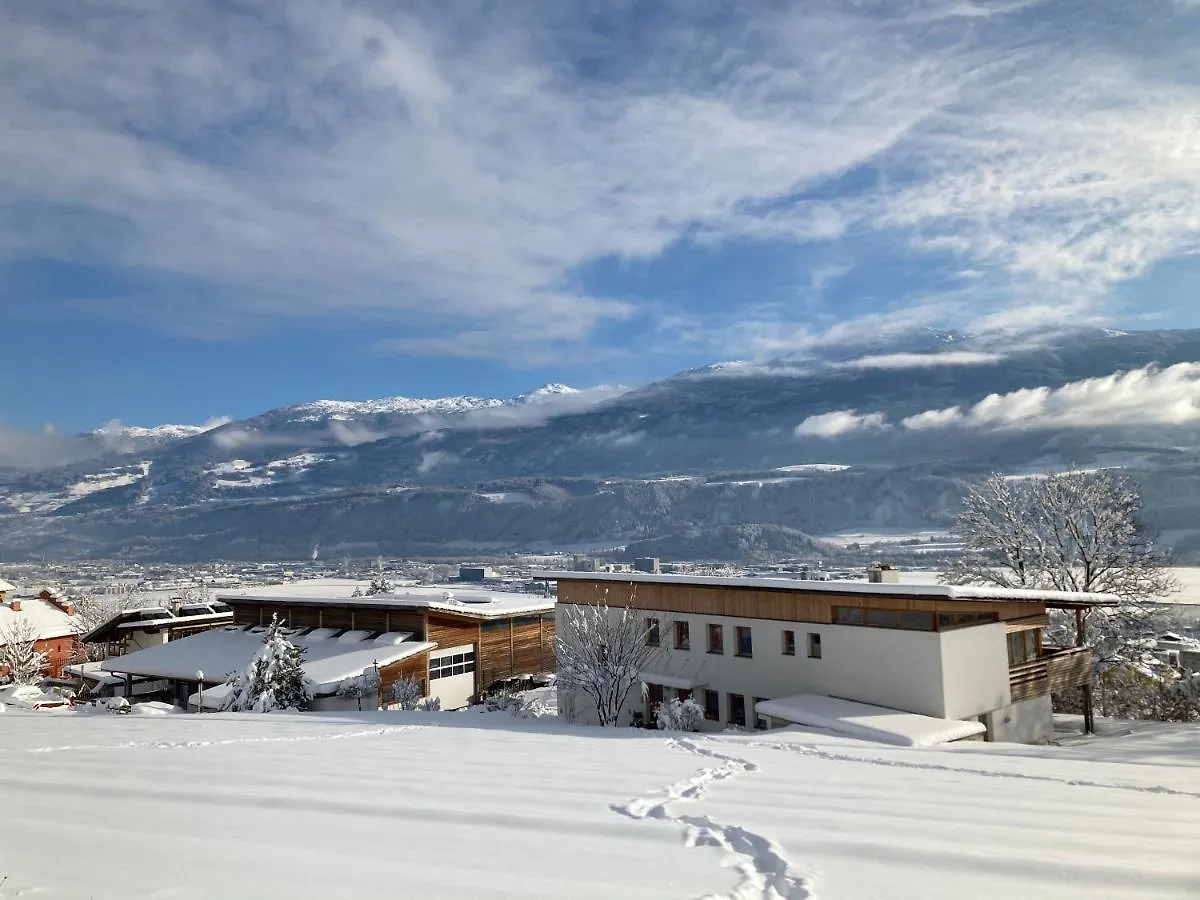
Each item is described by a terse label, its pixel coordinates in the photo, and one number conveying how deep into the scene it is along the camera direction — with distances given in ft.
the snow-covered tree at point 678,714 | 68.74
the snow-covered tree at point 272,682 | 76.89
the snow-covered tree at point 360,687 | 89.40
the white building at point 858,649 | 66.59
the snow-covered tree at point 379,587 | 189.78
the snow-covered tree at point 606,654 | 78.43
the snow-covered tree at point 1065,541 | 100.68
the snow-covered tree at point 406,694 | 87.28
